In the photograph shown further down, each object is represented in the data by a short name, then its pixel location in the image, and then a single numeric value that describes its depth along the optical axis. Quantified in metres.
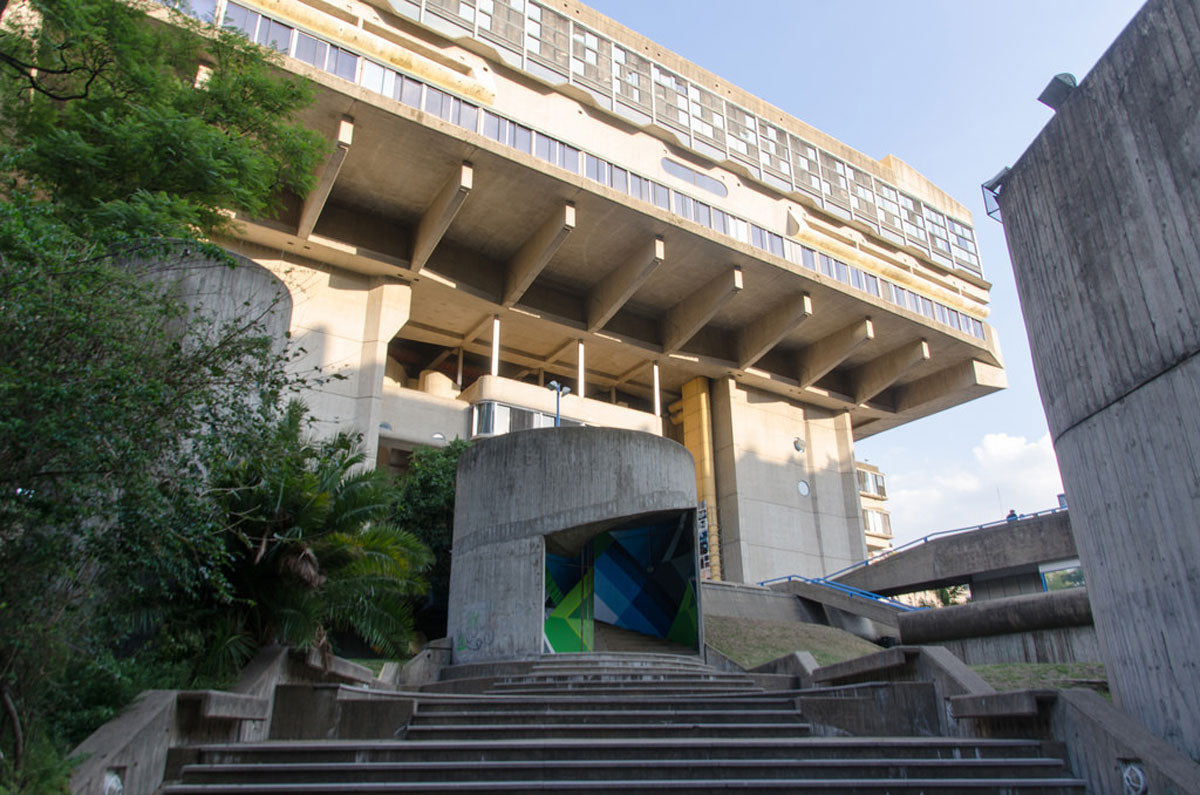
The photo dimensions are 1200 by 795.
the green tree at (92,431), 4.81
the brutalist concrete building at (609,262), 22.17
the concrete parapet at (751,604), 20.56
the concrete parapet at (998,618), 12.25
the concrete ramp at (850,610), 20.59
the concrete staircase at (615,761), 5.09
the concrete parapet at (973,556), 20.84
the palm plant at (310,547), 7.58
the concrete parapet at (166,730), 4.53
